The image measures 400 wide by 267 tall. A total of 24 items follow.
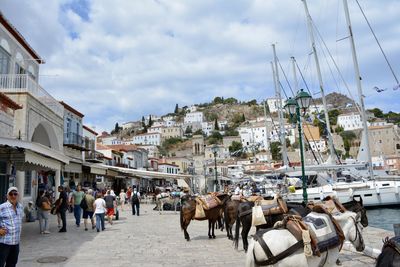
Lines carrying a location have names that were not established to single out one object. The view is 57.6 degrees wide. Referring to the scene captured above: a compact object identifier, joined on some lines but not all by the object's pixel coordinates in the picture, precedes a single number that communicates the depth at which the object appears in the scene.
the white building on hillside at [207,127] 183.75
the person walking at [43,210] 13.28
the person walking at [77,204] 16.09
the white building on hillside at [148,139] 162.12
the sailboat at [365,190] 24.52
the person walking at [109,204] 16.92
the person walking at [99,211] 14.38
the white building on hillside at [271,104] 184.41
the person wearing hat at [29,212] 16.64
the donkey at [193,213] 12.21
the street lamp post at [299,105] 11.25
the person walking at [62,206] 14.13
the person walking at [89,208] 15.09
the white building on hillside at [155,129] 171.29
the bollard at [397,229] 7.01
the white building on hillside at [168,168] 86.31
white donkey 4.75
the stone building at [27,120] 11.98
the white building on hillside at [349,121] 146.50
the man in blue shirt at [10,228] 5.84
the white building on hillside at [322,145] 125.90
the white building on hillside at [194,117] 191.75
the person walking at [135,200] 21.61
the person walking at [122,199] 26.98
